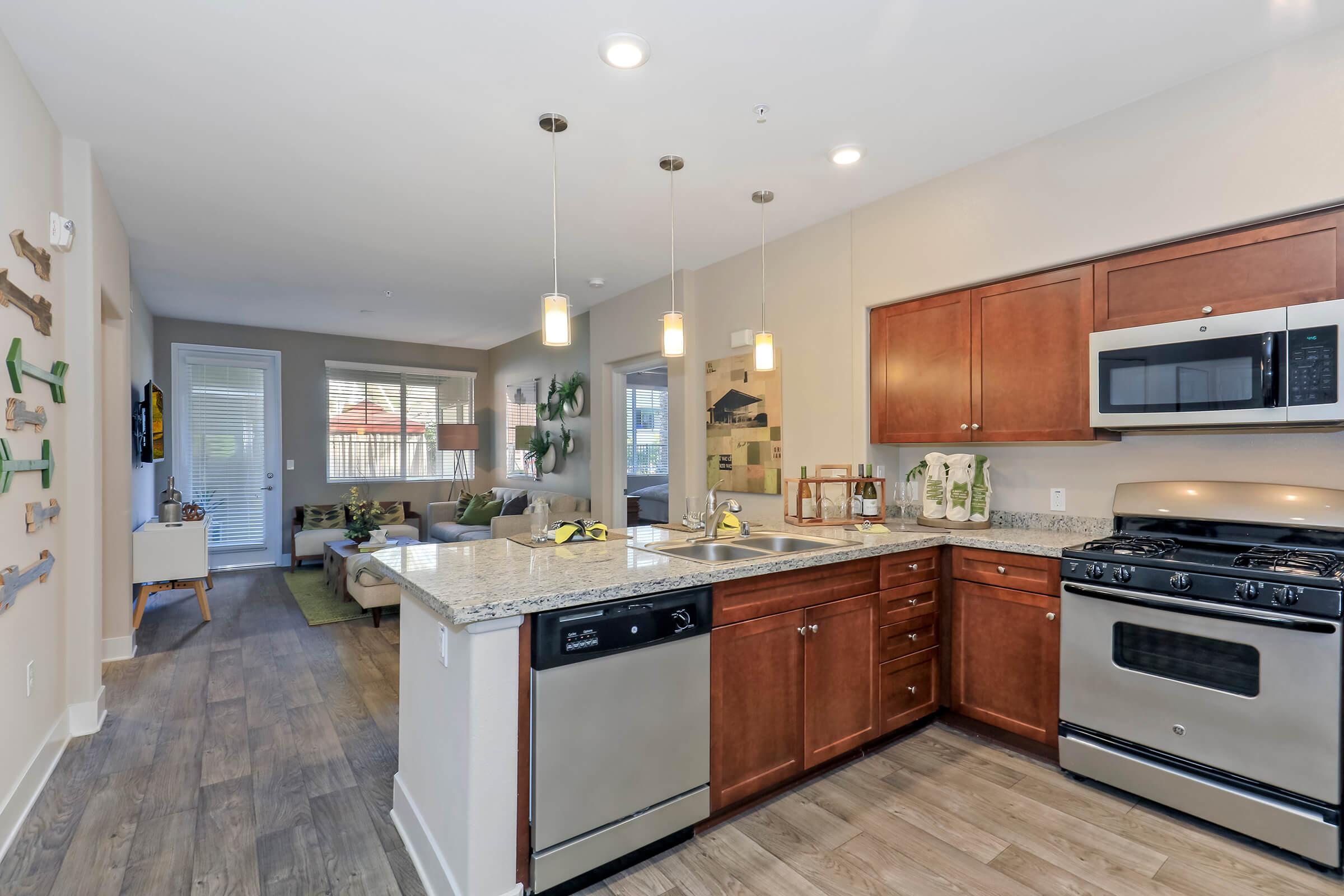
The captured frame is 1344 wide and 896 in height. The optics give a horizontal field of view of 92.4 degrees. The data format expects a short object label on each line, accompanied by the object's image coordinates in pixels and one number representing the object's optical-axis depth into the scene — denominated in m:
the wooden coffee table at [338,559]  5.36
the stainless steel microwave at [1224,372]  2.11
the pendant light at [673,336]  2.88
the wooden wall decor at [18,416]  2.20
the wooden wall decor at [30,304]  2.13
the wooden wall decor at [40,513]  2.41
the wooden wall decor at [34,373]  2.21
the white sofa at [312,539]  6.81
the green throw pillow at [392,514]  7.16
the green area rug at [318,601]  4.94
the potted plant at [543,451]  6.95
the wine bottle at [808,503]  3.52
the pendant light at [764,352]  3.06
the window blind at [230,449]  6.93
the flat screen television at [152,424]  5.34
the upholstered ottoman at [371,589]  4.52
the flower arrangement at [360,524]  5.73
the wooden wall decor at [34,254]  2.28
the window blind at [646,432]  8.96
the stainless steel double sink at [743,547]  2.64
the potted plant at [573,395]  6.38
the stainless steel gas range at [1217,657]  1.96
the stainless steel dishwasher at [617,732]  1.78
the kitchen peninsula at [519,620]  1.69
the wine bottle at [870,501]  3.38
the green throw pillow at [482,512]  7.10
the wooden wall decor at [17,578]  2.12
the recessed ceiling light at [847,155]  2.97
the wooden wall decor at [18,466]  2.12
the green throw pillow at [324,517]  7.04
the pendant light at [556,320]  2.41
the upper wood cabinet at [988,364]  2.81
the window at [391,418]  7.66
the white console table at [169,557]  4.41
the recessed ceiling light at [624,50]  2.18
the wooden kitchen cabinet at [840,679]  2.46
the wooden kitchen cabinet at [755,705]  2.17
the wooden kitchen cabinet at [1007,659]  2.62
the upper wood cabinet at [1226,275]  2.16
